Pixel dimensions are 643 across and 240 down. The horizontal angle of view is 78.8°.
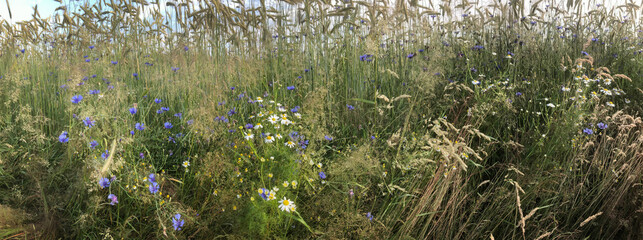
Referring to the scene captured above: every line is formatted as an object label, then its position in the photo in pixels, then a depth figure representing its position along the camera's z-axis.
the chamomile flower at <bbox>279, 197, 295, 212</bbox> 1.51
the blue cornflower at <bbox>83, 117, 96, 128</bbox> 1.71
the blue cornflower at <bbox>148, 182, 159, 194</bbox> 1.58
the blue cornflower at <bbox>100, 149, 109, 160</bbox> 1.65
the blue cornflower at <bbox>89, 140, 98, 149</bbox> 1.73
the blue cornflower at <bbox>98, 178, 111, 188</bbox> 1.57
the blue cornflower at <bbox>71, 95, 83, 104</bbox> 1.84
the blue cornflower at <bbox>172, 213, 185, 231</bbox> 1.52
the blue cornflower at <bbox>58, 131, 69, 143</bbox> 1.81
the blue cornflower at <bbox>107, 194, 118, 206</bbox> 1.58
